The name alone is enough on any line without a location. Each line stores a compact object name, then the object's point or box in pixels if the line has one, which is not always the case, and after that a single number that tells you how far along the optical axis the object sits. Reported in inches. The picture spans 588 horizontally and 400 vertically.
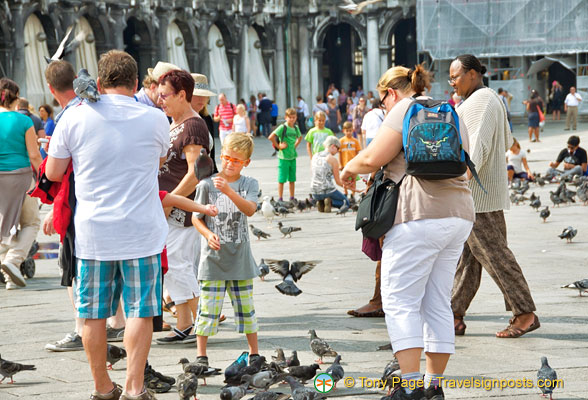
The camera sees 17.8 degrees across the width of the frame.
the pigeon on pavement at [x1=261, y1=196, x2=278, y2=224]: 974.8
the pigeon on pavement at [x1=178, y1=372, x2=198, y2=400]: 340.7
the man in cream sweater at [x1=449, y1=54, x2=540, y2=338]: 437.7
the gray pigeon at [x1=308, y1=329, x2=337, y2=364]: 402.0
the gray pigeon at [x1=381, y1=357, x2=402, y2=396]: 340.5
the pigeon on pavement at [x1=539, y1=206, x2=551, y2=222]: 901.2
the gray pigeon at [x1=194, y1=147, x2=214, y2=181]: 406.6
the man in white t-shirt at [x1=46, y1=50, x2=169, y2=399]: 331.9
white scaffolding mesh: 2547.5
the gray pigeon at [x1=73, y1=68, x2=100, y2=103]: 329.7
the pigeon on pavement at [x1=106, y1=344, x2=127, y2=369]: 397.8
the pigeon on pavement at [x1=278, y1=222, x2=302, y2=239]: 878.1
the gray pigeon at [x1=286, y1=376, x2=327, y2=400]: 331.1
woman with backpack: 329.2
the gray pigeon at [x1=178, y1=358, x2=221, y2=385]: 370.4
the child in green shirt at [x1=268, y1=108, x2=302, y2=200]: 1123.2
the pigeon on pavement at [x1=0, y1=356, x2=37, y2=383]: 387.4
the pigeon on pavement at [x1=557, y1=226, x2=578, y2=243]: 758.9
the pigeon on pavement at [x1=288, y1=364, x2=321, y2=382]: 369.5
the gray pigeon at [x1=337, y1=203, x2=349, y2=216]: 1028.1
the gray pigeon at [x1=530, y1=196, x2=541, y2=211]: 984.7
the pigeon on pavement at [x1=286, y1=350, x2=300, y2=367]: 384.4
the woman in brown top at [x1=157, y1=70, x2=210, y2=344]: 440.4
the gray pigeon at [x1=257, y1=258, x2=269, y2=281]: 636.3
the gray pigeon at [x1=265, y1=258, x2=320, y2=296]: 550.3
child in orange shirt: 1141.9
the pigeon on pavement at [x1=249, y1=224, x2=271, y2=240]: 867.7
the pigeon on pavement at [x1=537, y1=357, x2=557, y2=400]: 345.9
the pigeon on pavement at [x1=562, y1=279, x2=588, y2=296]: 544.6
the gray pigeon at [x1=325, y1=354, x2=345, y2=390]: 370.4
